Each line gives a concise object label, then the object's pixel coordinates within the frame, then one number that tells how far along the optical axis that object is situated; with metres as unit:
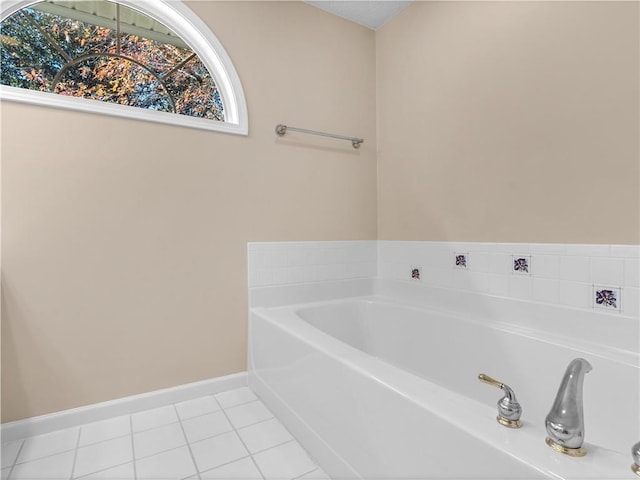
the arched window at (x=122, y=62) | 1.54
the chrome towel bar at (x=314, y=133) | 2.04
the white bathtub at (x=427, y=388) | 0.72
